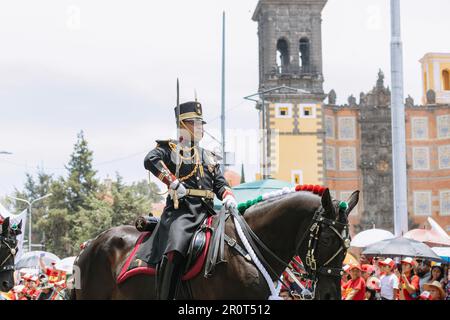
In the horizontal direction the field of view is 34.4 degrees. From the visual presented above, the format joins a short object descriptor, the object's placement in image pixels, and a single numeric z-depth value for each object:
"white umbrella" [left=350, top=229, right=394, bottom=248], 20.48
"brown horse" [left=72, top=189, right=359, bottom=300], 7.54
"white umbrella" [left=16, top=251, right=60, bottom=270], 25.42
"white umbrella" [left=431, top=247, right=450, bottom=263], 17.59
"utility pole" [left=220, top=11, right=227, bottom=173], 31.33
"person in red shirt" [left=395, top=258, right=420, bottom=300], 13.64
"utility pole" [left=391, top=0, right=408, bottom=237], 17.31
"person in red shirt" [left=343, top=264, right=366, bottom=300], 12.87
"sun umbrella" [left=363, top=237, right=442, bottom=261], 15.45
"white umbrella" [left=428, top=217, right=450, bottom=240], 19.15
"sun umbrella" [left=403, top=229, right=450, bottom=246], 18.92
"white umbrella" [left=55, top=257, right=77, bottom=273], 18.47
